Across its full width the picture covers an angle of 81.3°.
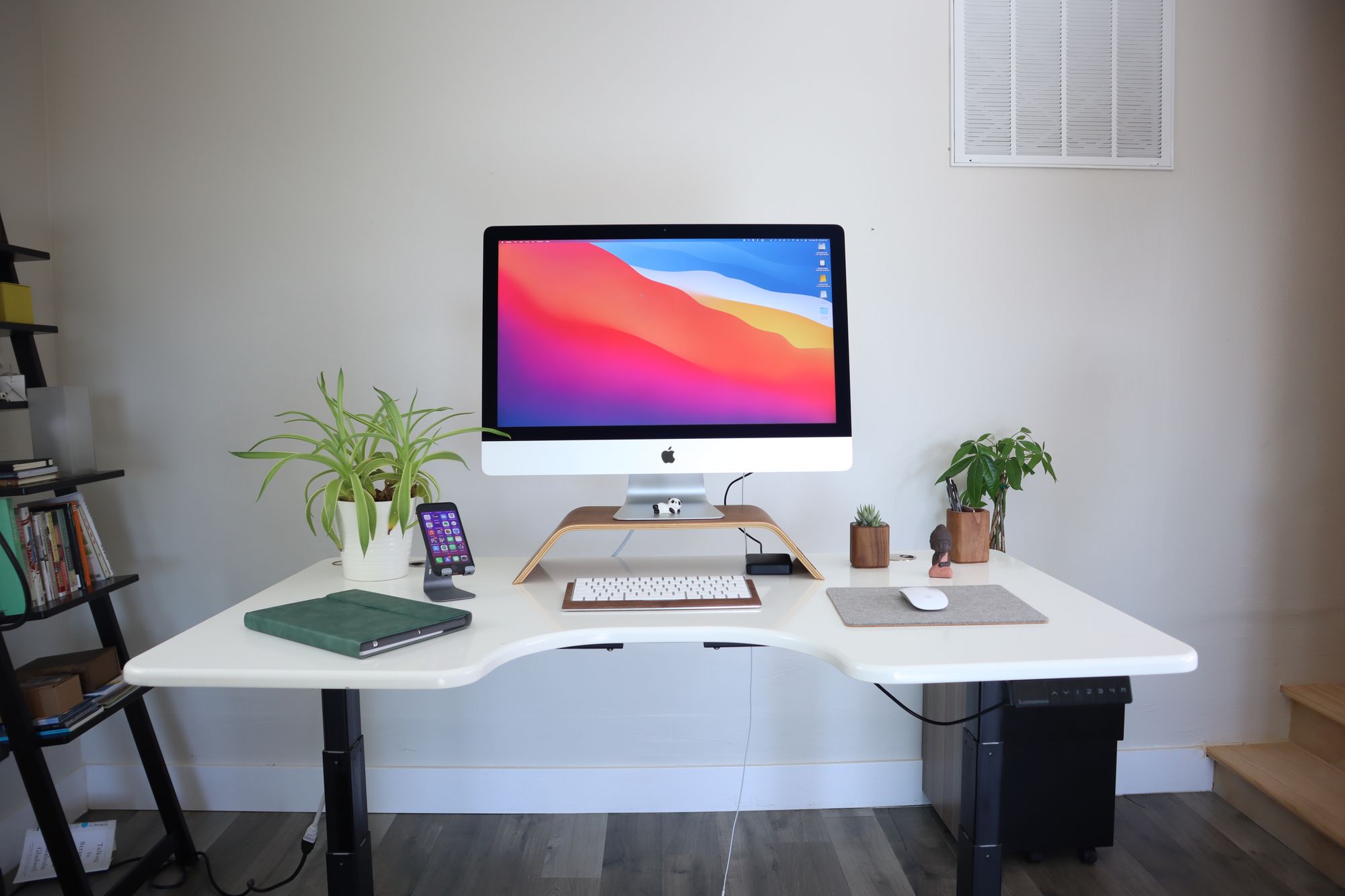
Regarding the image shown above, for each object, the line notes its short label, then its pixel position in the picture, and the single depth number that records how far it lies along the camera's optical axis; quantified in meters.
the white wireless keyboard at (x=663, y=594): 1.36
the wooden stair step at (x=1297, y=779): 1.89
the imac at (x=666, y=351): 1.58
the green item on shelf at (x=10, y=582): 1.63
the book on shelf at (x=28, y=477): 1.65
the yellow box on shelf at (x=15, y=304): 1.77
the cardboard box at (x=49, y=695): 1.66
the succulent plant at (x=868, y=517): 1.67
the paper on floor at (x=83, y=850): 1.87
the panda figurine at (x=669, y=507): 1.58
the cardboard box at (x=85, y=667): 1.79
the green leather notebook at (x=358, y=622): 1.14
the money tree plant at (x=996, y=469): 1.95
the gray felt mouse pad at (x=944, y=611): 1.29
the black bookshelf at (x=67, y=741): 1.58
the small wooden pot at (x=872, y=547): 1.66
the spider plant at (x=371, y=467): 1.52
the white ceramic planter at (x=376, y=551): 1.56
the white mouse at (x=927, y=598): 1.31
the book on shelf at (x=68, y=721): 1.65
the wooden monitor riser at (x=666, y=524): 1.52
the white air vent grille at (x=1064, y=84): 2.10
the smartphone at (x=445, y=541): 1.44
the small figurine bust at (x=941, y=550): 1.59
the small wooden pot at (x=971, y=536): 1.74
